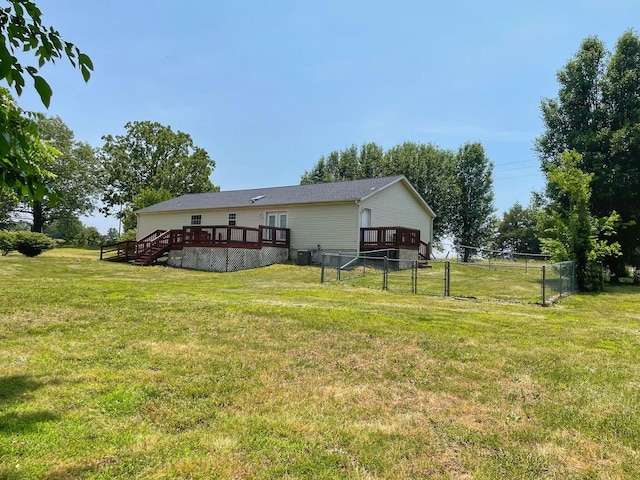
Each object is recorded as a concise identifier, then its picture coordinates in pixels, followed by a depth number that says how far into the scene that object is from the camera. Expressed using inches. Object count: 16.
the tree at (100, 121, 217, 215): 1792.6
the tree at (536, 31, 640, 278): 761.0
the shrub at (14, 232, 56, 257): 937.5
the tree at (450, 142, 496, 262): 1482.5
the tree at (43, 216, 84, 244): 1734.7
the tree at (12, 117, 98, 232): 1750.7
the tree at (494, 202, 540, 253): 2539.4
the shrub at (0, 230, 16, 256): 986.1
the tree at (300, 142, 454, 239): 1472.7
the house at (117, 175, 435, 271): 802.2
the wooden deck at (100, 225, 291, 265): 792.3
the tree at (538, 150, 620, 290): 592.7
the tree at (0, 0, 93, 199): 71.1
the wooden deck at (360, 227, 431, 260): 814.5
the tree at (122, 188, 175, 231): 1419.8
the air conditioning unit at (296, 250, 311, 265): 836.6
